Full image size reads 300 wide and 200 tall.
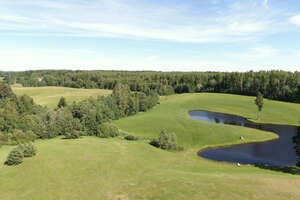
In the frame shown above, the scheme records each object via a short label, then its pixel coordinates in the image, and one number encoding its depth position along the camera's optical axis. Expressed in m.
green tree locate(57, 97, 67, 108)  109.43
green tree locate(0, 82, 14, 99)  107.75
